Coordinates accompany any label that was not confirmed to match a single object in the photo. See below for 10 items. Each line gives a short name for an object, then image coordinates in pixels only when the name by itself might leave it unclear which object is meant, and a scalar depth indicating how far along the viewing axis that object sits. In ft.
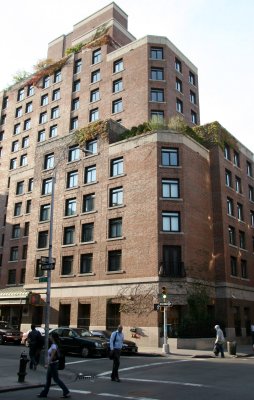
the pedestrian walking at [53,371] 37.11
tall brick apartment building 111.24
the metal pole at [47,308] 58.31
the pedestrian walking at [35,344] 59.06
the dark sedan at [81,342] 76.39
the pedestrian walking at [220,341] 77.61
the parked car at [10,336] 102.53
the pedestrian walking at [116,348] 46.91
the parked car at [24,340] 97.11
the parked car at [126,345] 82.18
